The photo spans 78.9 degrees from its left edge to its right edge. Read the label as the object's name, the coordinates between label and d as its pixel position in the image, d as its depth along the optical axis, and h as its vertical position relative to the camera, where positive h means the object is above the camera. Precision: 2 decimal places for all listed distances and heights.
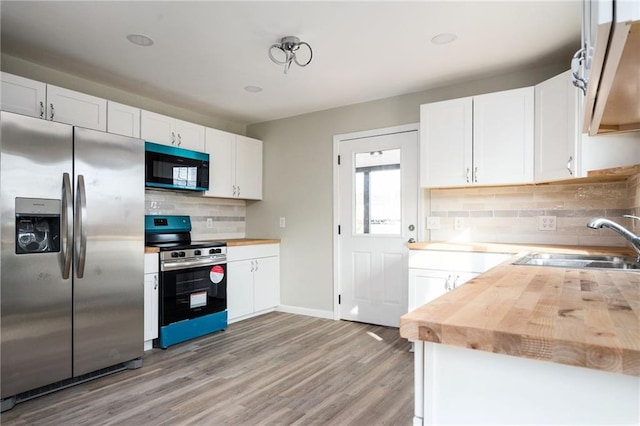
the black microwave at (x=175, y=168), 3.46 +0.44
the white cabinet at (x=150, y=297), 3.18 -0.69
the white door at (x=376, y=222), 3.86 -0.08
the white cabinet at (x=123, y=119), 3.27 +0.81
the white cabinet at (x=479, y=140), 3.01 +0.61
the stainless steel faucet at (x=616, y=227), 1.61 -0.05
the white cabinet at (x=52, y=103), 2.67 +0.82
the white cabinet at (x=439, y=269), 2.90 -0.43
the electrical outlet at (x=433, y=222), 3.68 -0.07
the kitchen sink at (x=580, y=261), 1.97 -0.25
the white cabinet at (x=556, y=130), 2.63 +0.60
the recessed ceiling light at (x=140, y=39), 2.62 +1.20
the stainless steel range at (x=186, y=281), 3.31 -0.61
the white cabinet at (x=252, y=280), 4.04 -0.73
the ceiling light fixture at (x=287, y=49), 2.68 +1.19
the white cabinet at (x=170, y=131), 3.55 +0.80
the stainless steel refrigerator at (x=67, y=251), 2.29 -0.24
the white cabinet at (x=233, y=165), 4.22 +0.56
